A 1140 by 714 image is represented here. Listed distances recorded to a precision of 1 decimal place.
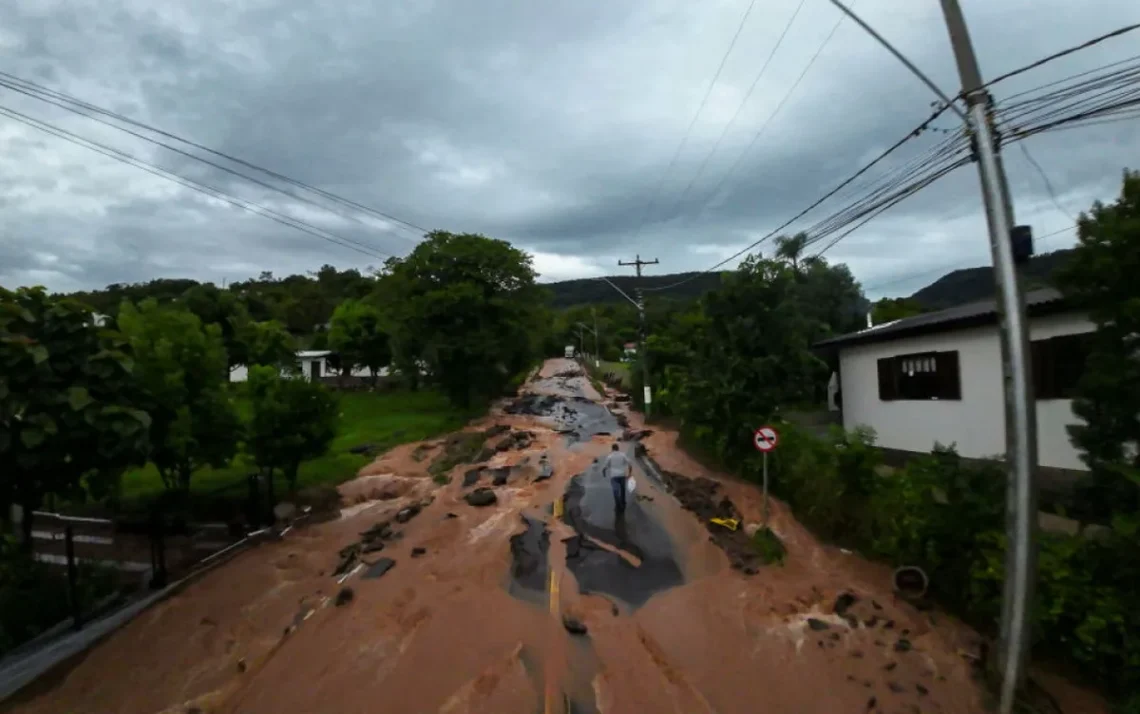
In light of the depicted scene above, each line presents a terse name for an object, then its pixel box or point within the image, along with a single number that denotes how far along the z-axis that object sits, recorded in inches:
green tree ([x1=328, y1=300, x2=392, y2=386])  2269.9
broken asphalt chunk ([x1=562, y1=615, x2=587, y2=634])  472.1
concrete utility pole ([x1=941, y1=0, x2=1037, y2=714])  316.5
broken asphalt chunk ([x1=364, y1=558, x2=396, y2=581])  619.0
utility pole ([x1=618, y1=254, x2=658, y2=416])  1620.3
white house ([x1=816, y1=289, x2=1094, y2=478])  582.5
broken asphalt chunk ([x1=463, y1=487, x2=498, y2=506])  852.0
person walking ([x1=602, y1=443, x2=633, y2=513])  718.5
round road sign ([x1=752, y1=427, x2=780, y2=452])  640.4
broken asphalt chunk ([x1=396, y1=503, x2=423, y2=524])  800.3
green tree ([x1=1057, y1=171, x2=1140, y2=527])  353.4
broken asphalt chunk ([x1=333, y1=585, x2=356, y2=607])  552.9
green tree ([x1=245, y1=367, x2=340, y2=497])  759.7
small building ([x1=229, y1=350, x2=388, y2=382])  2578.7
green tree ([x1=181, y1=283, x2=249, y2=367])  1247.2
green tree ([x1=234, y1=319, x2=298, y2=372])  1099.3
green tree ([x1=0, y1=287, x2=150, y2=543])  395.2
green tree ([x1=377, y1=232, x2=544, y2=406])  1643.7
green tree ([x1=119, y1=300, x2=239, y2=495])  580.1
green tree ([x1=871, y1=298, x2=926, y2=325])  1831.9
